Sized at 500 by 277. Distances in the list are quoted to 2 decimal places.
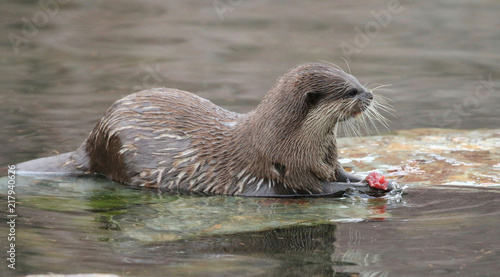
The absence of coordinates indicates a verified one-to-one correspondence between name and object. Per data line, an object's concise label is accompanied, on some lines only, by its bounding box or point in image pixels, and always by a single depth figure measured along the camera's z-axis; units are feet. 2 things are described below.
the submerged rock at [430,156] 47.55
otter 44.45
